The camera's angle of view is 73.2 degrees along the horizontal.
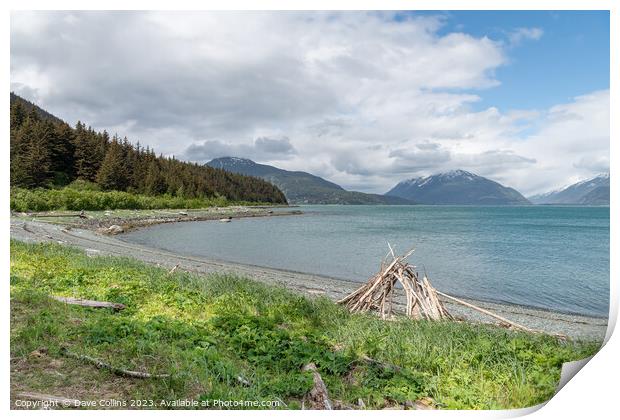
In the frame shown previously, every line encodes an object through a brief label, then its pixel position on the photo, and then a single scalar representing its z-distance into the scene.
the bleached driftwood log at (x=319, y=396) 4.54
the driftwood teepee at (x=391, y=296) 8.84
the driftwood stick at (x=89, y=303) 6.95
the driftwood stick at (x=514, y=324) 8.52
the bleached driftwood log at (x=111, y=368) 4.77
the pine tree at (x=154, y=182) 45.17
